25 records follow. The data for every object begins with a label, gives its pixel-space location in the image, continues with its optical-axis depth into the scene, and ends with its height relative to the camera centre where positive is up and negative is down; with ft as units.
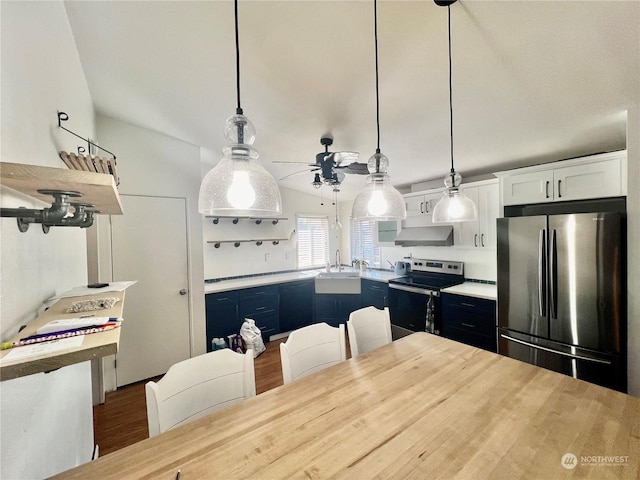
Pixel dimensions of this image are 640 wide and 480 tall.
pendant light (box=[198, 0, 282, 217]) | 2.90 +0.68
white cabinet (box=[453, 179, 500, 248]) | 9.55 +0.70
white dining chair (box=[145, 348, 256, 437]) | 3.33 -2.13
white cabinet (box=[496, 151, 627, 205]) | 6.70 +1.51
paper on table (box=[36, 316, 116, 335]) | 2.25 -0.73
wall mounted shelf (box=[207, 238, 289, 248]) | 12.26 -0.09
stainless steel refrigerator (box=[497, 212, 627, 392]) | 6.26 -1.62
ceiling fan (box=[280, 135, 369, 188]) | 7.06 +2.02
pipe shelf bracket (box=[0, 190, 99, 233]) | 2.19 +0.27
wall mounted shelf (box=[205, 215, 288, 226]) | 12.29 +1.00
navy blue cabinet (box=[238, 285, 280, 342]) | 11.57 -3.10
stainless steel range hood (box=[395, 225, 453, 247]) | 10.94 -0.02
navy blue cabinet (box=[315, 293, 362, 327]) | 13.46 -3.53
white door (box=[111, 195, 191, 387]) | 8.91 -1.48
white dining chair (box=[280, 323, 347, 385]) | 4.69 -2.18
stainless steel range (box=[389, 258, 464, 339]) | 10.20 -2.50
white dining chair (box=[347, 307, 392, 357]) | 5.83 -2.18
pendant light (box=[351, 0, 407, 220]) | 4.28 +0.66
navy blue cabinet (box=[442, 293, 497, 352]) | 8.72 -2.99
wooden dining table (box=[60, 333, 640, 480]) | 2.56 -2.26
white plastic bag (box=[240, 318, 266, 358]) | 10.68 -3.99
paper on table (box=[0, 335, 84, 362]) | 1.73 -0.73
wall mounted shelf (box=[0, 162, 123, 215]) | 1.86 +0.48
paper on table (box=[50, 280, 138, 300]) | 3.96 -0.77
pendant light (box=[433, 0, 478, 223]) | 5.34 +0.60
